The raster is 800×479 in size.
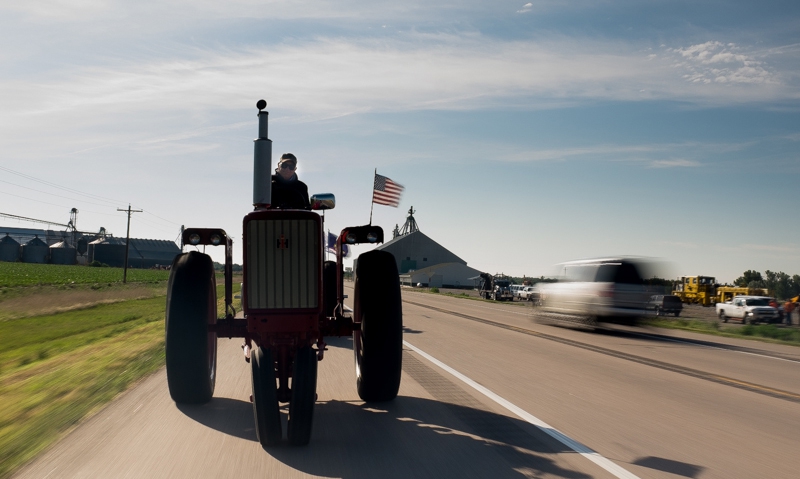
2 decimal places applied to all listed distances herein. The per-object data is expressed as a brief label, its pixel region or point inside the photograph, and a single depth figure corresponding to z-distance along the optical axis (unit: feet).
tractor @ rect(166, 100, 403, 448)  18.13
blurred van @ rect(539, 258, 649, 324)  63.98
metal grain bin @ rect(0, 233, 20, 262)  451.12
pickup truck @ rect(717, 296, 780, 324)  121.80
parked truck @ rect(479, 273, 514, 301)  192.65
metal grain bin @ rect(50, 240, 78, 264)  469.98
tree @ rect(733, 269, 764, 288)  407.56
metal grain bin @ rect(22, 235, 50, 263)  455.22
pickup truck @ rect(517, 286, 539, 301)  205.67
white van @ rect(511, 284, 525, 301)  219.20
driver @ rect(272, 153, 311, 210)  23.38
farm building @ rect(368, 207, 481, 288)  367.45
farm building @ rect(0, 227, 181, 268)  458.50
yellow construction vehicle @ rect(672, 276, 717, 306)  189.88
